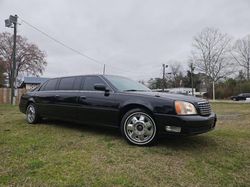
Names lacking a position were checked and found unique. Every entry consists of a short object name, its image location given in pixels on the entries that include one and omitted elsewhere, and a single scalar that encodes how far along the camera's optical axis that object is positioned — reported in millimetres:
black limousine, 3973
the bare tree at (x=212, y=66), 44906
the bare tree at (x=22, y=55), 37219
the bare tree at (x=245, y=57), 49875
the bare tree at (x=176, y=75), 75562
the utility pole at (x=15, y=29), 16719
